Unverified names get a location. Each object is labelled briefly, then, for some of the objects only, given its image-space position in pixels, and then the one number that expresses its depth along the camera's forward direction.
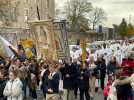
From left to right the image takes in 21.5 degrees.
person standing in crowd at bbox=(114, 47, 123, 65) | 17.87
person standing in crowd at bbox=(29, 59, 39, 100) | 12.80
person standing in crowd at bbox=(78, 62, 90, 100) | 12.15
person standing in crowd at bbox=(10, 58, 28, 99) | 11.46
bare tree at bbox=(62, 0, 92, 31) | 63.69
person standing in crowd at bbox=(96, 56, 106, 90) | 14.91
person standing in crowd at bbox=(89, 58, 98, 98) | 13.72
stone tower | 50.15
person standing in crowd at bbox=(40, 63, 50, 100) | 9.67
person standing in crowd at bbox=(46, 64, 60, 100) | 9.30
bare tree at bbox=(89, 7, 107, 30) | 74.09
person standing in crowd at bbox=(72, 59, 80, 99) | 12.02
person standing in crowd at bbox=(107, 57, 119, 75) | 14.62
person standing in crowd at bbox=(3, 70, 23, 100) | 8.80
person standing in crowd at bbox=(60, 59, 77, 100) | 11.79
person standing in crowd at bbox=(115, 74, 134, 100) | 7.77
